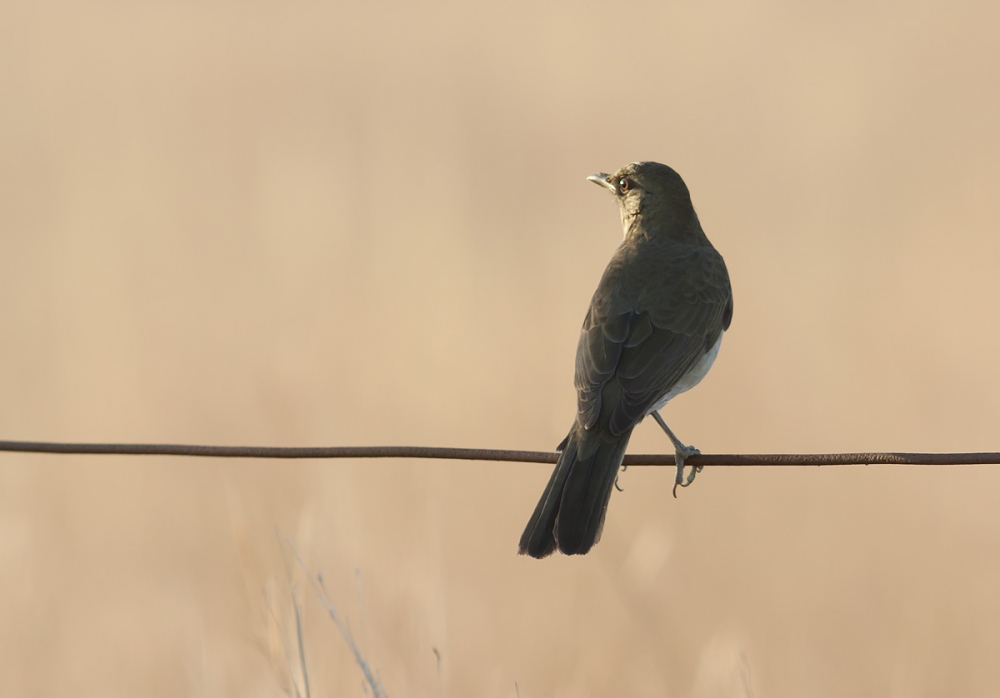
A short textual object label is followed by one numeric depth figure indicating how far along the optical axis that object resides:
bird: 7.93
